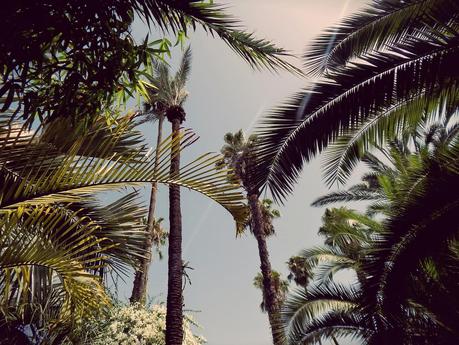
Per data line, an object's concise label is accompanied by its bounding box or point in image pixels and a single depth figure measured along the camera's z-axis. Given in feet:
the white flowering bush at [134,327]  33.78
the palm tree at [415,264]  16.19
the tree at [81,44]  7.28
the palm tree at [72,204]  8.28
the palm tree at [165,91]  40.69
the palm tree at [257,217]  30.37
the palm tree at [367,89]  15.65
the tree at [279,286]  80.51
